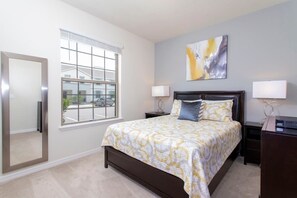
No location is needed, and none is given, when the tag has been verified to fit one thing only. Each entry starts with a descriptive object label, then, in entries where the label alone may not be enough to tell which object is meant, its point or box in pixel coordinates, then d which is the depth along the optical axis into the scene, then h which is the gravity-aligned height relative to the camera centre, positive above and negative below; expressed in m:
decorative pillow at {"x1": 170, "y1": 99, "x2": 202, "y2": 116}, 3.41 -0.26
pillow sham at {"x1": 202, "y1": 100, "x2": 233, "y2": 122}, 2.76 -0.26
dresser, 1.27 -0.57
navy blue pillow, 2.77 -0.27
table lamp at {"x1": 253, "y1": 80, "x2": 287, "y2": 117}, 2.30 +0.10
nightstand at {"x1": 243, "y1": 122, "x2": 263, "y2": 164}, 2.52 -0.76
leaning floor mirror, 2.06 -0.21
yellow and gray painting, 3.20 +0.84
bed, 1.44 -0.86
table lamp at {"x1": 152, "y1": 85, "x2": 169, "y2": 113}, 3.91 +0.13
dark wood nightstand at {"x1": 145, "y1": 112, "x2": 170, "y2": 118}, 3.88 -0.46
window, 2.80 +0.35
